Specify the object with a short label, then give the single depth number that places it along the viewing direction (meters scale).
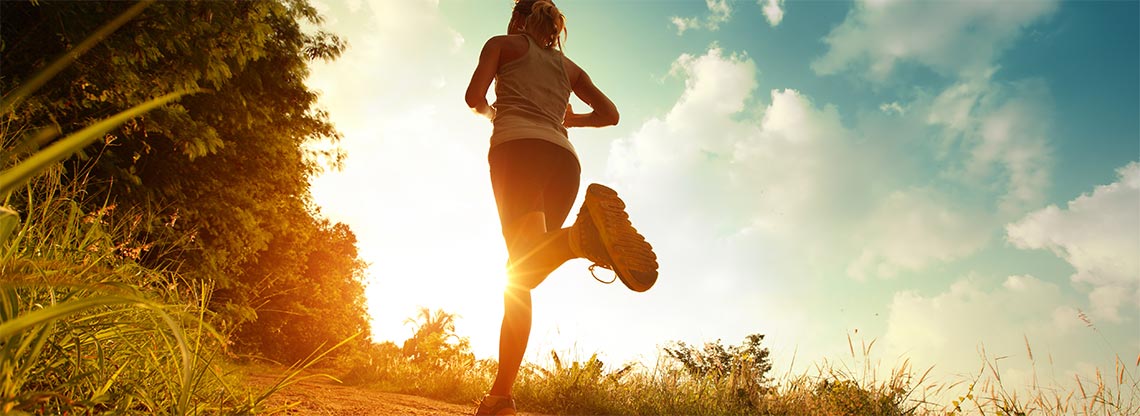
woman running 2.28
